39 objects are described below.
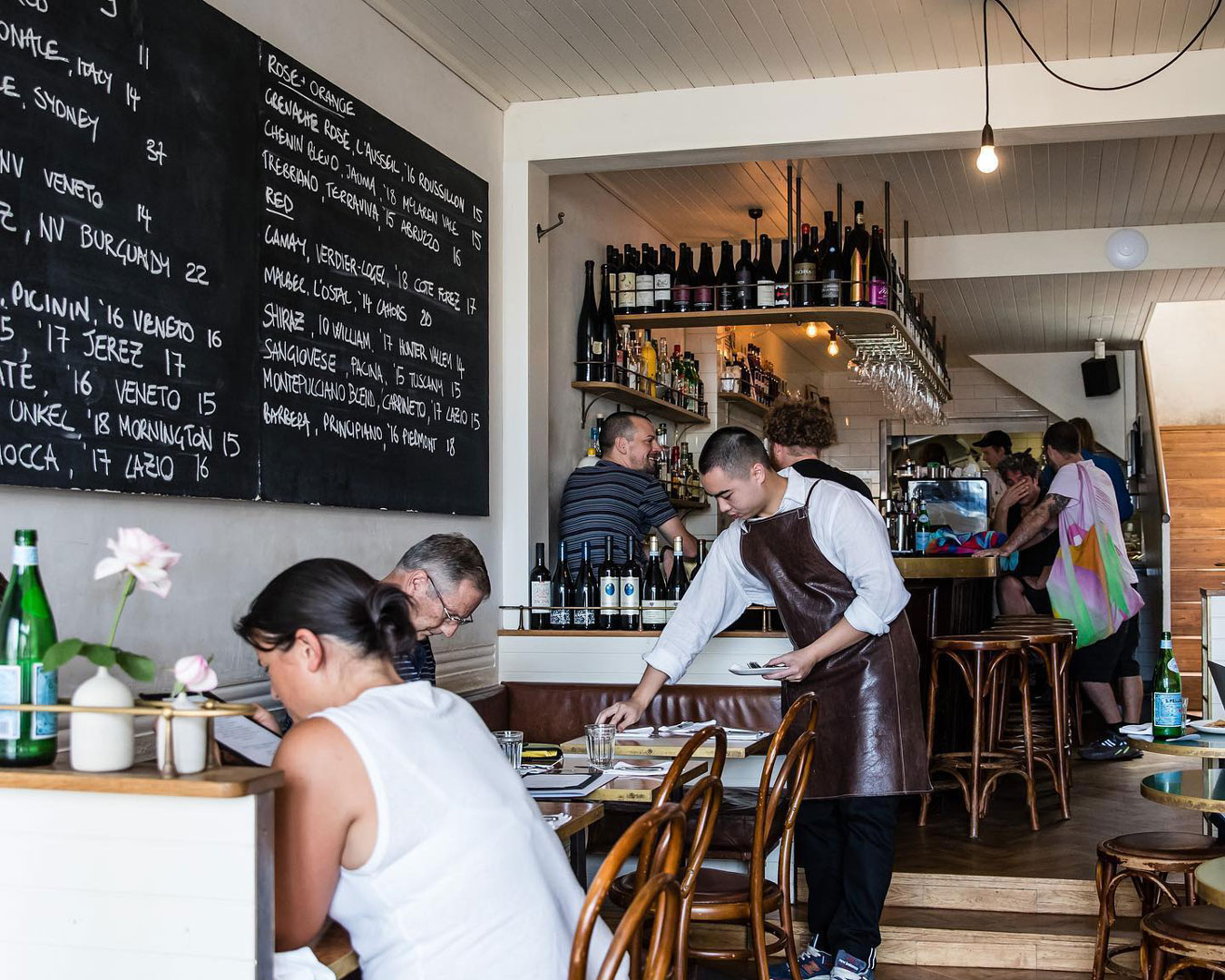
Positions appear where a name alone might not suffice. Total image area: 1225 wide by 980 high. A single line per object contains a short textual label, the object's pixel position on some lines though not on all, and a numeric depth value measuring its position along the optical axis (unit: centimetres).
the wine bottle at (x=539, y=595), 523
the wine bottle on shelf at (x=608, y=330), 627
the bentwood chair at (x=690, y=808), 246
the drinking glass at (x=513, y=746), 299
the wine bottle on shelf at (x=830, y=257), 669
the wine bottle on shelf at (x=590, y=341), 626
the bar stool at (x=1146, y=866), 344
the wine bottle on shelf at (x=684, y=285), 633
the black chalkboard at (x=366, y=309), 369
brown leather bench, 398
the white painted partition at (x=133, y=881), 162
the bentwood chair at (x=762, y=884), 319
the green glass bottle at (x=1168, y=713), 338
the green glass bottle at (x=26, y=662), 184
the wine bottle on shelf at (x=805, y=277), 603
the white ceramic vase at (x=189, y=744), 165
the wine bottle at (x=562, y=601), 522
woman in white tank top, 168
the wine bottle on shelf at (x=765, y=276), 606
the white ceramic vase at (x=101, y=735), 172
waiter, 362
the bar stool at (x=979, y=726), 511
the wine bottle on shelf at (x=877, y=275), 605
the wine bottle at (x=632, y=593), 509
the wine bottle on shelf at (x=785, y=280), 604
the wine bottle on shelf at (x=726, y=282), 621
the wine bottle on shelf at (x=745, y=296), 617
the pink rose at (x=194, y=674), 166
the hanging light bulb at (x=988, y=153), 452
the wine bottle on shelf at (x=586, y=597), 525
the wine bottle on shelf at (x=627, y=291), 646
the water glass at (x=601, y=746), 324
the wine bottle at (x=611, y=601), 512
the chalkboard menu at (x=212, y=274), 276
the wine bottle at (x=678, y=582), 547
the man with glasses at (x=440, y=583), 329
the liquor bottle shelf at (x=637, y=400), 624
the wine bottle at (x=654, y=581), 551
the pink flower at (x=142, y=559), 177
